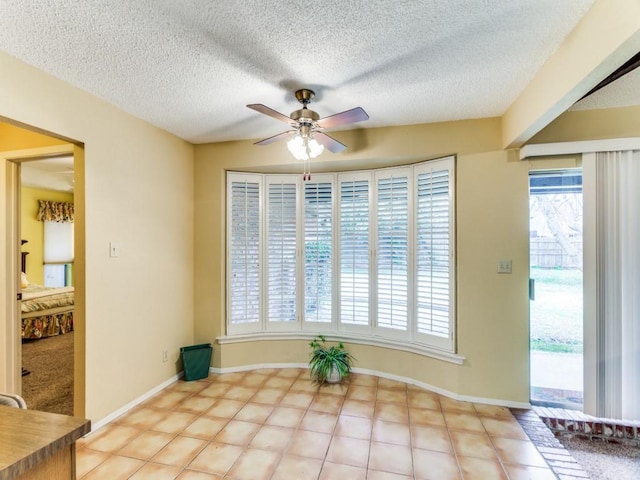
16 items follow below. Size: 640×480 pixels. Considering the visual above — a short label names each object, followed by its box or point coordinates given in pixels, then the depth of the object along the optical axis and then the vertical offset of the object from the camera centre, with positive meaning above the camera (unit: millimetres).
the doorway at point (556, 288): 2693 -411
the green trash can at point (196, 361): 3273 -1259
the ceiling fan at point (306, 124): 2227 +848
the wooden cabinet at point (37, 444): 803 -551
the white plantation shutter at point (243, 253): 3545 -132
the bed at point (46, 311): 4727 -1093
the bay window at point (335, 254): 3225 -147
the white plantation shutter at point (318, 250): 3568 -101
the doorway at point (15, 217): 2504 +215
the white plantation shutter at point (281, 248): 3625 -78
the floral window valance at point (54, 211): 6375 +635
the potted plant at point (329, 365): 3182 -1262
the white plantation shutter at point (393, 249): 3273 -85
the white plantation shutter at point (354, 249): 3453 -88
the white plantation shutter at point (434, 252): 2984 -111
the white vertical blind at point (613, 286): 2439 -361
